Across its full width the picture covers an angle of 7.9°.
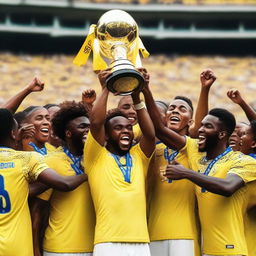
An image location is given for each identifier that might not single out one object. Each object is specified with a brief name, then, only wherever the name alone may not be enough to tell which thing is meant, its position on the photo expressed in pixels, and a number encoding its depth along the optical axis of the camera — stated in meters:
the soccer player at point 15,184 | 13.04
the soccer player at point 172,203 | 14.58
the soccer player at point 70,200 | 14.02
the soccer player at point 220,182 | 13.79
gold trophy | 14.09
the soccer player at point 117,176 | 13.45
